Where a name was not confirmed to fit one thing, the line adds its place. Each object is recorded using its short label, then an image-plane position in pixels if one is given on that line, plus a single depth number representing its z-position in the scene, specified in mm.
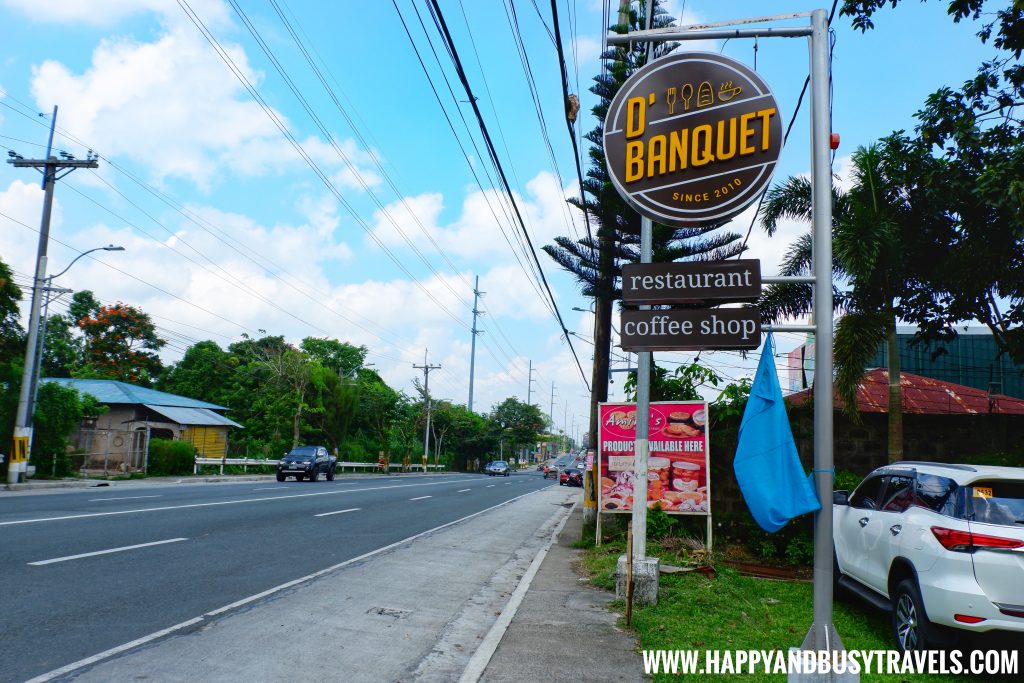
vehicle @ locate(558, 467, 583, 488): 43906
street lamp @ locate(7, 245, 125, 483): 23578
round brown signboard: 5324
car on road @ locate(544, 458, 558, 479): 67112
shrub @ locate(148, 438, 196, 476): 32469
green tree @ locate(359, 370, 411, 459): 57969
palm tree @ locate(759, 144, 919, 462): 12742
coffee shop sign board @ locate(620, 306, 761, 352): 5066
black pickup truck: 33250
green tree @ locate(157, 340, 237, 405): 59250
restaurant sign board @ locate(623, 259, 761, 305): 5066
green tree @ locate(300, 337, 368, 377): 75500
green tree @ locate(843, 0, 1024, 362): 10922
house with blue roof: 32500
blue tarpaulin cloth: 4648
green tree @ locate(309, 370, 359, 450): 51969
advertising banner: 11312
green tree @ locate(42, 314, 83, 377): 51750
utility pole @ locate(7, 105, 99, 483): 23453
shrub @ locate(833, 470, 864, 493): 11320
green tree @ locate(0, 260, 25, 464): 25016
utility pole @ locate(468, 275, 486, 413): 82038
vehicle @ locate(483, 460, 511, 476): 64125
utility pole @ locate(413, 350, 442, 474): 62434
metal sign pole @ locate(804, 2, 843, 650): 4469
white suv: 5305
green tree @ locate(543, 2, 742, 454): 15625
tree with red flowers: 52844
